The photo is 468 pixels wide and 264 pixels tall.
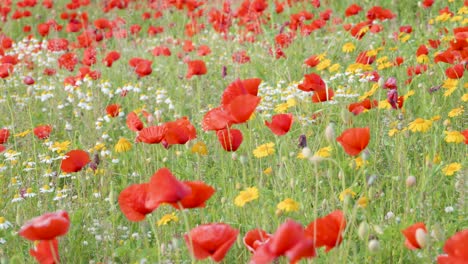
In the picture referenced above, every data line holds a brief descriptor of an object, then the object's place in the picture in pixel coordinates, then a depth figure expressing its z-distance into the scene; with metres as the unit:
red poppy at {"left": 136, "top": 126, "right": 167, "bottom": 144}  5.06
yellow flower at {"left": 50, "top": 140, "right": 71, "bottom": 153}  6.40
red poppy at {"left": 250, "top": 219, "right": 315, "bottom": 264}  2.98
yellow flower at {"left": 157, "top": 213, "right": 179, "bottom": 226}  4.97
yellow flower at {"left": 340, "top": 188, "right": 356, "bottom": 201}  4.73
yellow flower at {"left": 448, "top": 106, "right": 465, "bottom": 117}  6.21
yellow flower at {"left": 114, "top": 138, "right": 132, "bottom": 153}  6.48
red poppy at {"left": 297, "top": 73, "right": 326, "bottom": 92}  5.34
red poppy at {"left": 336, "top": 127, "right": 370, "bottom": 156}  4.26
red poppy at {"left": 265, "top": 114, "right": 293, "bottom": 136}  4.71
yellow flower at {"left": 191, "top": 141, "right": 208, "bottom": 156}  5.66
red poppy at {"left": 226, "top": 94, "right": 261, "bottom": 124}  4.39
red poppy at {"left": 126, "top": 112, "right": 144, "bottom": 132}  5.81
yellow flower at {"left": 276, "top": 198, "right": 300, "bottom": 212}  4.51
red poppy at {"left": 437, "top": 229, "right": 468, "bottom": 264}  3.17
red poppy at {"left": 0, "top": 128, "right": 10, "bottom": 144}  6.22
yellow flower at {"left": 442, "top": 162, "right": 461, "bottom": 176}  5.39
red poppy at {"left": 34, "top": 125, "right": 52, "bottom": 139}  6.58
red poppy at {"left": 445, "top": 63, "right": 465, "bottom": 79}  6.34
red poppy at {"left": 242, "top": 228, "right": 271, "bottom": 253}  3.57
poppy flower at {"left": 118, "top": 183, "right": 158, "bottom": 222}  3.72
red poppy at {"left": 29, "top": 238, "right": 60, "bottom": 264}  3.73
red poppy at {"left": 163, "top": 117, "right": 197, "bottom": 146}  5.06
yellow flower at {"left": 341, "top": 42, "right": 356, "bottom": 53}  8.57
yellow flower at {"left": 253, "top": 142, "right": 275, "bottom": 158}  5.53
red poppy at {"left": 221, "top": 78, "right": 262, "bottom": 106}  4.77
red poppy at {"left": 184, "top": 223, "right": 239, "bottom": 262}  3.30
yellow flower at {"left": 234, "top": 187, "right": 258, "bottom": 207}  4.64
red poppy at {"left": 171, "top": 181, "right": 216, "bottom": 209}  3.53
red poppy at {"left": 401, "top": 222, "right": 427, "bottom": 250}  3.64
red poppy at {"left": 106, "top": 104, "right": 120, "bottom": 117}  7.01
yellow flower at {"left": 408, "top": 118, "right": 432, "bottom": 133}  5.73
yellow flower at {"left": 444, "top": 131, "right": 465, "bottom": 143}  5.65
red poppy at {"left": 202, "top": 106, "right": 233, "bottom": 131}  4.66
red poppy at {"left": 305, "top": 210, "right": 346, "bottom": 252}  3.49
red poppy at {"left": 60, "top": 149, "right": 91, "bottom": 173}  5.20
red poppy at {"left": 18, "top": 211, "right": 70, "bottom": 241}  3.40
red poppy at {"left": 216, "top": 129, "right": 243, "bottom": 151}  5.00
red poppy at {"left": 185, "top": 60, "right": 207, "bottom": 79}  7.18
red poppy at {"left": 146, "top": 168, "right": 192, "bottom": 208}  3.33
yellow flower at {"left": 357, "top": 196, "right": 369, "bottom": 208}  4.17
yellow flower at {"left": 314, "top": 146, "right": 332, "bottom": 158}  5.46
